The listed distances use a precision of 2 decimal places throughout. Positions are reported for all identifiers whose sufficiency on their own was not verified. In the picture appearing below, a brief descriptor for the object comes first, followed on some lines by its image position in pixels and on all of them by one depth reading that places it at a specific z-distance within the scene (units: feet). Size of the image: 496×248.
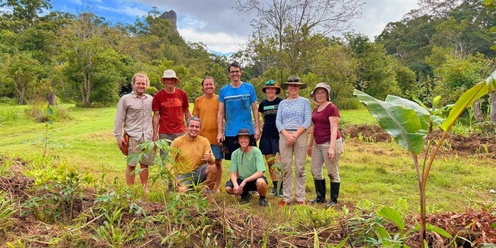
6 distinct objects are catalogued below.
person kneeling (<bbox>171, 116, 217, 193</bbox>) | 12.30
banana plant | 5.59
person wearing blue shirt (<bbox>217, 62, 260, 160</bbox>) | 13.23
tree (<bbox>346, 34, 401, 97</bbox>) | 69.36
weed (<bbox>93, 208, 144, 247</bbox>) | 7.27
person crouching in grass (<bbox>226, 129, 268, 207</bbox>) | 12.21
